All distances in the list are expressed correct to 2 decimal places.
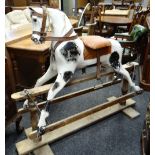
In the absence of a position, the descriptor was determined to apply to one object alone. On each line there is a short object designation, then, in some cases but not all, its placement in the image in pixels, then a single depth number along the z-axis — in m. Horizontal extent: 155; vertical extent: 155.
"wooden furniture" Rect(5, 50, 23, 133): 1.86
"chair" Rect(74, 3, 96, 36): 3.16
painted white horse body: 1.57
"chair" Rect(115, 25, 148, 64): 2.98
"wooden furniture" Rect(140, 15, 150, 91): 2.84
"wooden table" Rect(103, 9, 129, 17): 5.02
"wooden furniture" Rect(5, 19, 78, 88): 2.33
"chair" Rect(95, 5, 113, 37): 4.20
